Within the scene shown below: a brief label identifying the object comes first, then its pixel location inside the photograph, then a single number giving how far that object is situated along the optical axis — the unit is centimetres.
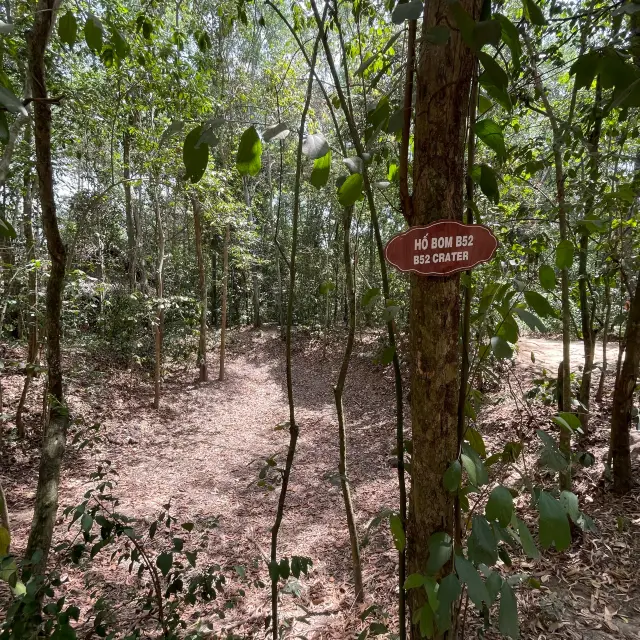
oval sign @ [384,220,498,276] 87
